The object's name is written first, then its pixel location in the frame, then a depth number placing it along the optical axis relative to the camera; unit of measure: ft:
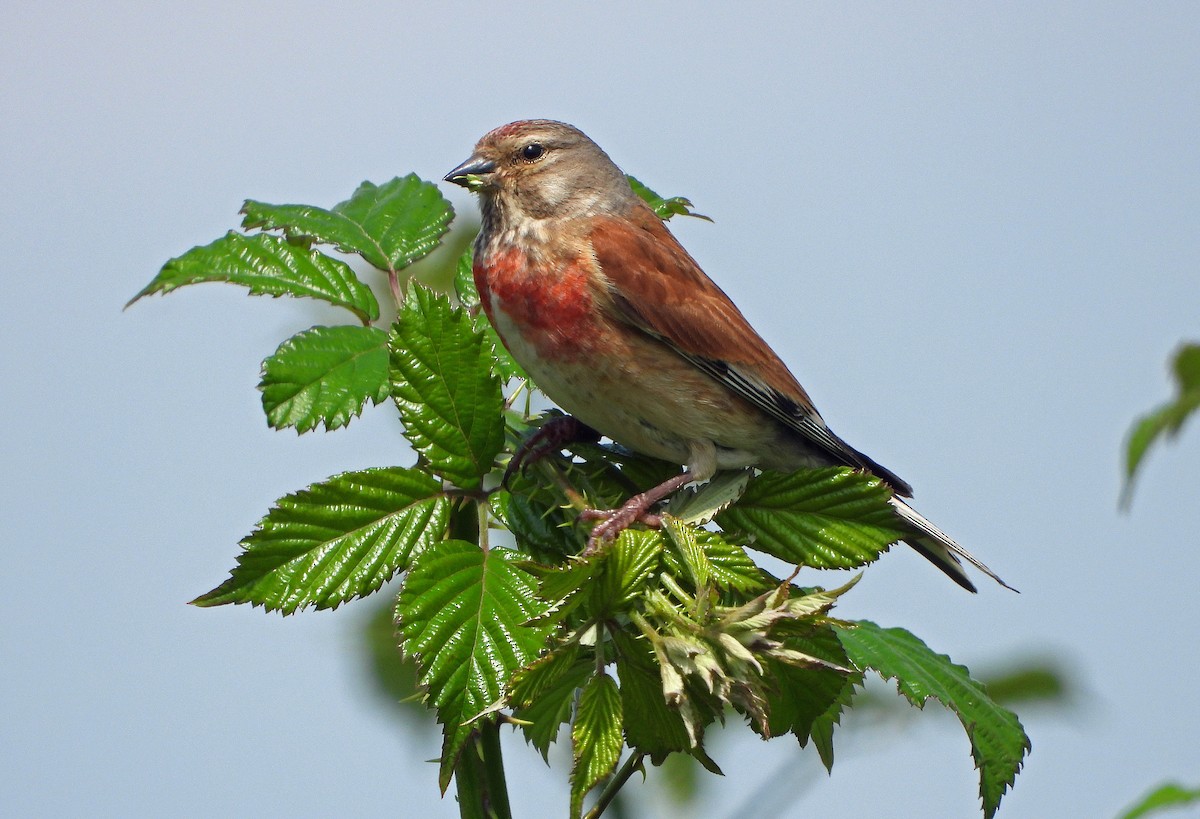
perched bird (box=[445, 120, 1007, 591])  20.86
